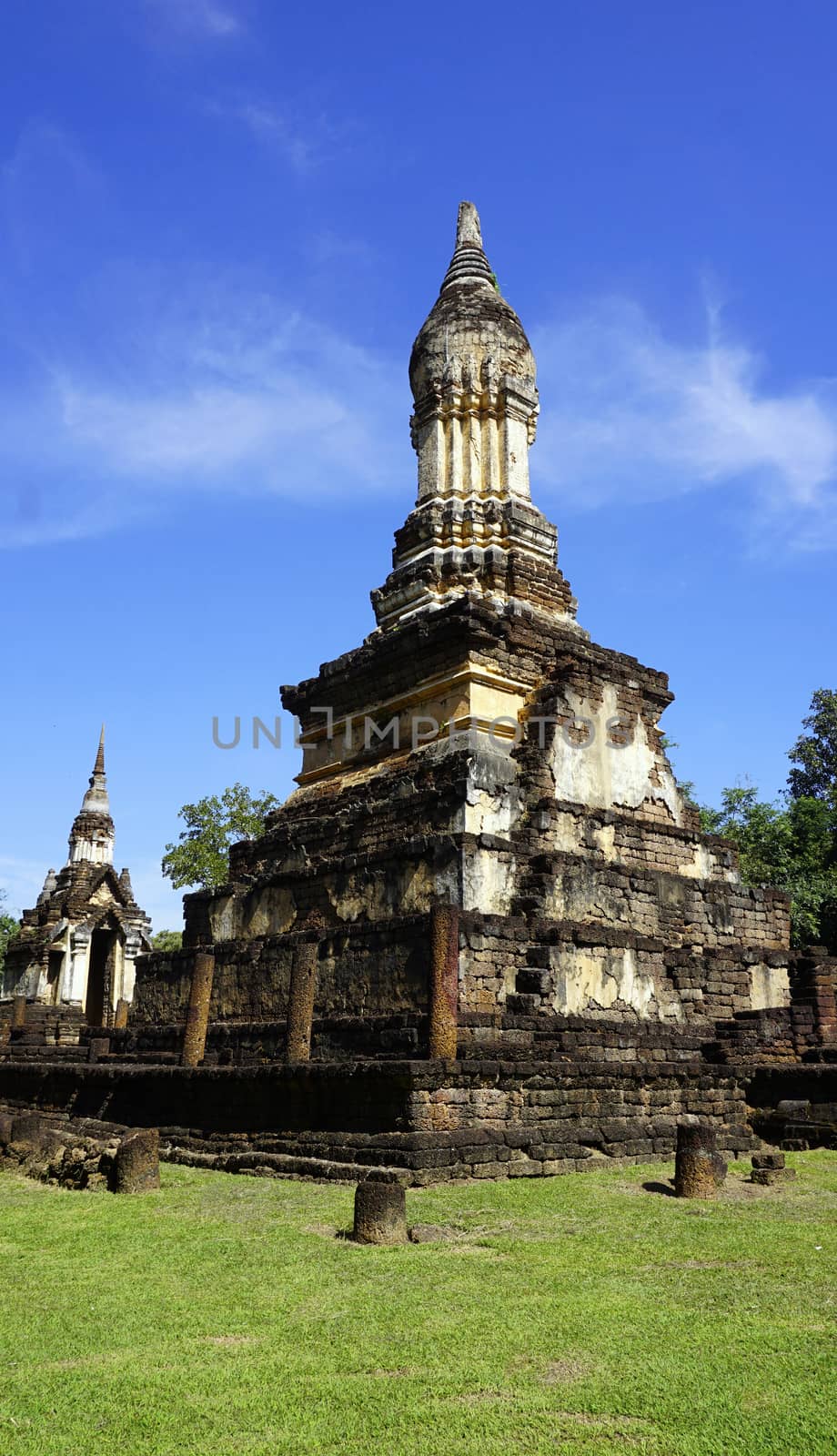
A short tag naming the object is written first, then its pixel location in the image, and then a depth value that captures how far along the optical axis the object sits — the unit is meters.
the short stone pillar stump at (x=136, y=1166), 9.61
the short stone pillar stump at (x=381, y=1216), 7.26
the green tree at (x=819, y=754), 36.12
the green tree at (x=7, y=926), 49.69
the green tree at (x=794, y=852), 27.78
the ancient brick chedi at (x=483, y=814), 12.36
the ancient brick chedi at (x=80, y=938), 30.84
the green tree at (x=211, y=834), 34.34
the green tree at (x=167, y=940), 50.90
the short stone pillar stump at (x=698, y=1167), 9.05
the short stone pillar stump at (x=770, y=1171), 9.82
